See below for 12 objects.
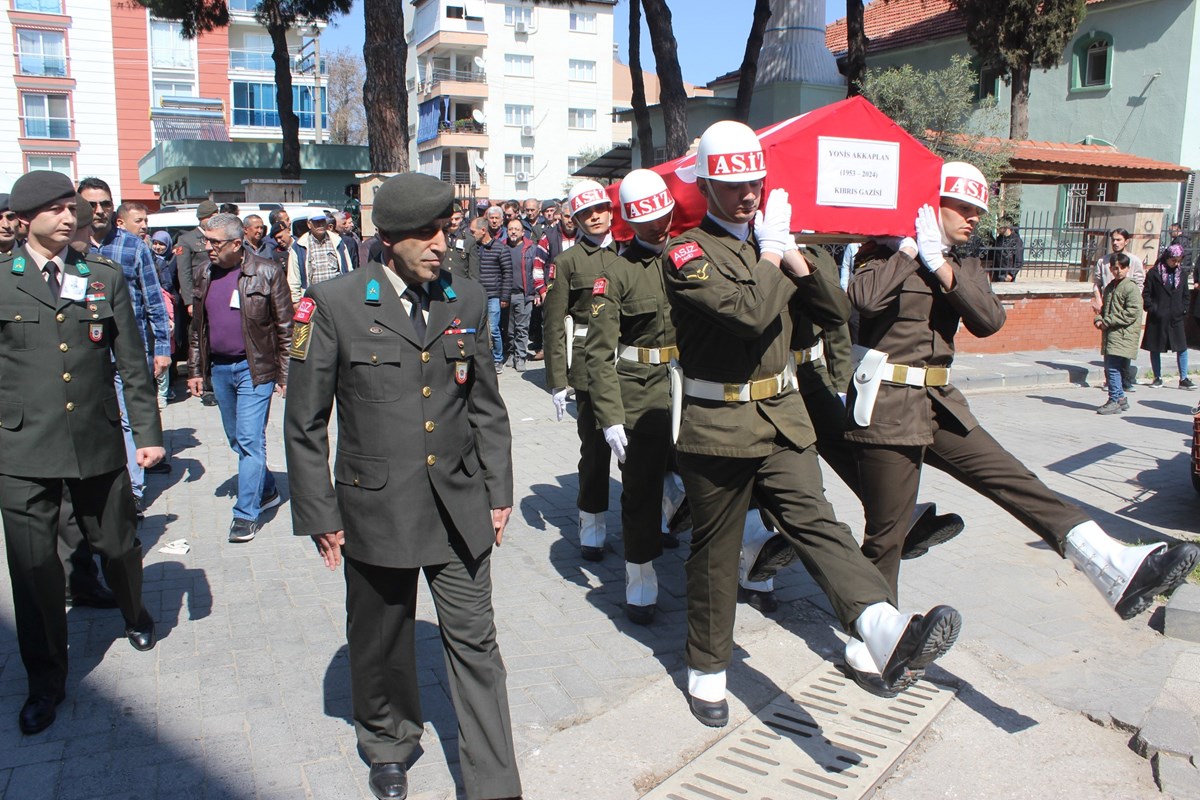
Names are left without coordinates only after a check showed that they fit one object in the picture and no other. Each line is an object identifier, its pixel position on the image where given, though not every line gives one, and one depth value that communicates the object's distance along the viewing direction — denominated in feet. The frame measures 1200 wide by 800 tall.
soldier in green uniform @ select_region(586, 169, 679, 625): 16.57
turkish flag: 15.96
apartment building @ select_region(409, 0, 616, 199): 201.26
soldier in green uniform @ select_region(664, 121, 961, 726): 11.85
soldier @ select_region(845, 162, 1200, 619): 14.01
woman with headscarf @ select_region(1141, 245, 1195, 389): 42.37
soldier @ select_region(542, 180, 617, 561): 19.47
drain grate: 11.65
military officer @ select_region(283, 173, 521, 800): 10.79
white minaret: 95.20
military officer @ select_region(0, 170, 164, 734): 13.38
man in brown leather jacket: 21.66
